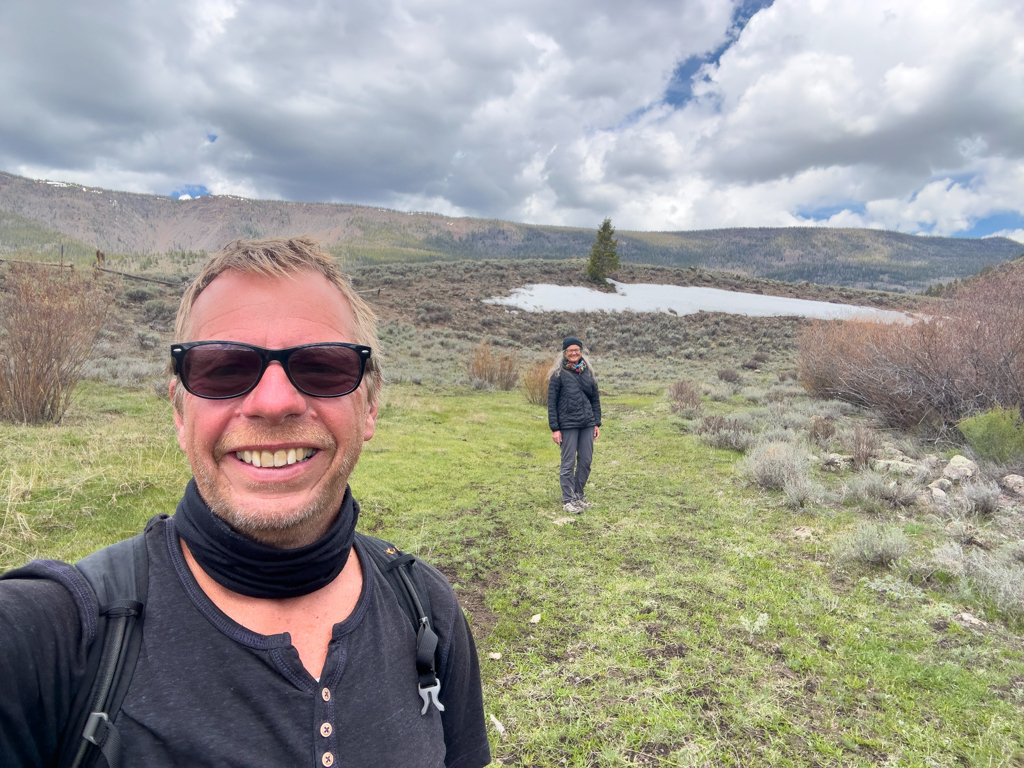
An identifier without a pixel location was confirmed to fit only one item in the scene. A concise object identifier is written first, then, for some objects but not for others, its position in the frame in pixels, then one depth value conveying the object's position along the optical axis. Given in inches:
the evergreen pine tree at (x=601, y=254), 1568.7
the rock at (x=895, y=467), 254.2
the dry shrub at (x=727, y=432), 340.5
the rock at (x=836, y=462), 279.1
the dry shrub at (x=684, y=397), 477.1
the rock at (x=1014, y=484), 225.3
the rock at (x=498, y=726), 104.2
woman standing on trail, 236.5
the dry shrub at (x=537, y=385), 504.1
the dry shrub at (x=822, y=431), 327.0
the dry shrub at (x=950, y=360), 302.5
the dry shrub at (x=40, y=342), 267.4
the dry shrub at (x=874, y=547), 170.4
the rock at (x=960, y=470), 242.7
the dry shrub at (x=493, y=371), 580.7
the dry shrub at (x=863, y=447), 276.1
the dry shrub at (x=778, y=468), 244.3
